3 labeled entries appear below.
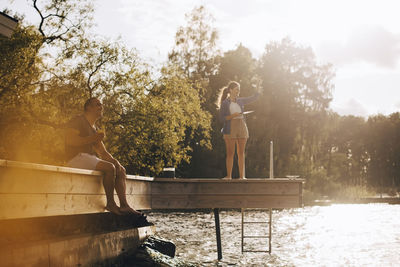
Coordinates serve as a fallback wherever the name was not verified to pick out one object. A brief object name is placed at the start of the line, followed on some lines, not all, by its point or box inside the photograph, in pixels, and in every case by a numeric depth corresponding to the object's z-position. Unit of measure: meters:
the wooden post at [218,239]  15.94
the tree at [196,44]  41.34
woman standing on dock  11.79
